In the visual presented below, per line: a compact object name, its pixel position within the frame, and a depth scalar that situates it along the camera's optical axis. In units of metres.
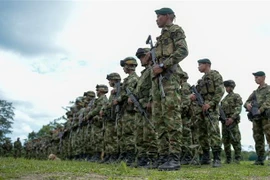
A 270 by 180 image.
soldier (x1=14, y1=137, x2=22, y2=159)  28.92
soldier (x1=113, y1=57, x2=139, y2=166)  8.90
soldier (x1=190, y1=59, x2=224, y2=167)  8.33
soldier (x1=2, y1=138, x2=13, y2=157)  28.00
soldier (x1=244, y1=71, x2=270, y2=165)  9.12
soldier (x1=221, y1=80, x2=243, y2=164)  10.60
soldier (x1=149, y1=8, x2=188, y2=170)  6.19
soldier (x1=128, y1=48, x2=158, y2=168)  7.29
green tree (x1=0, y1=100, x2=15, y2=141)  53.31
